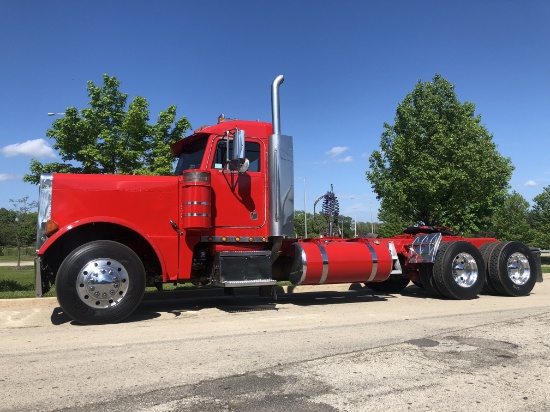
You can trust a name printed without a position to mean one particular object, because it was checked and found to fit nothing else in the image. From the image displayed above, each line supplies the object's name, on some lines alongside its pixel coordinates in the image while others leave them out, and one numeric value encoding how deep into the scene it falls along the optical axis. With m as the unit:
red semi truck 6.54
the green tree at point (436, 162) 20.11
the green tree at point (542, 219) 33.78
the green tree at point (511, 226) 35.62
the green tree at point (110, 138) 13.77
